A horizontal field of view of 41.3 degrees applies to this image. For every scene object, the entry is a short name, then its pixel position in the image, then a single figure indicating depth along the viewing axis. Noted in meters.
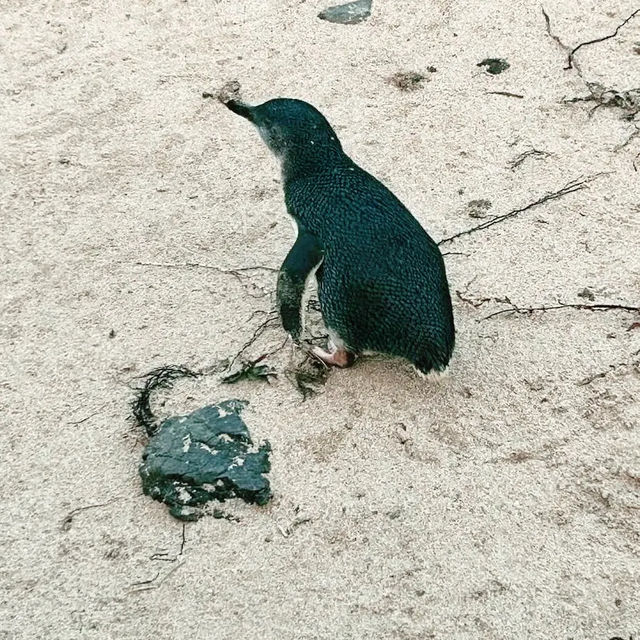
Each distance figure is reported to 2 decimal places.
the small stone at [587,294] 2.55
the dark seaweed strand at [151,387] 2.31
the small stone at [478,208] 2.93
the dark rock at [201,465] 2.08
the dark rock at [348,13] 3.89
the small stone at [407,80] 3.53
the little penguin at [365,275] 2.17
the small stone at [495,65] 3.55
